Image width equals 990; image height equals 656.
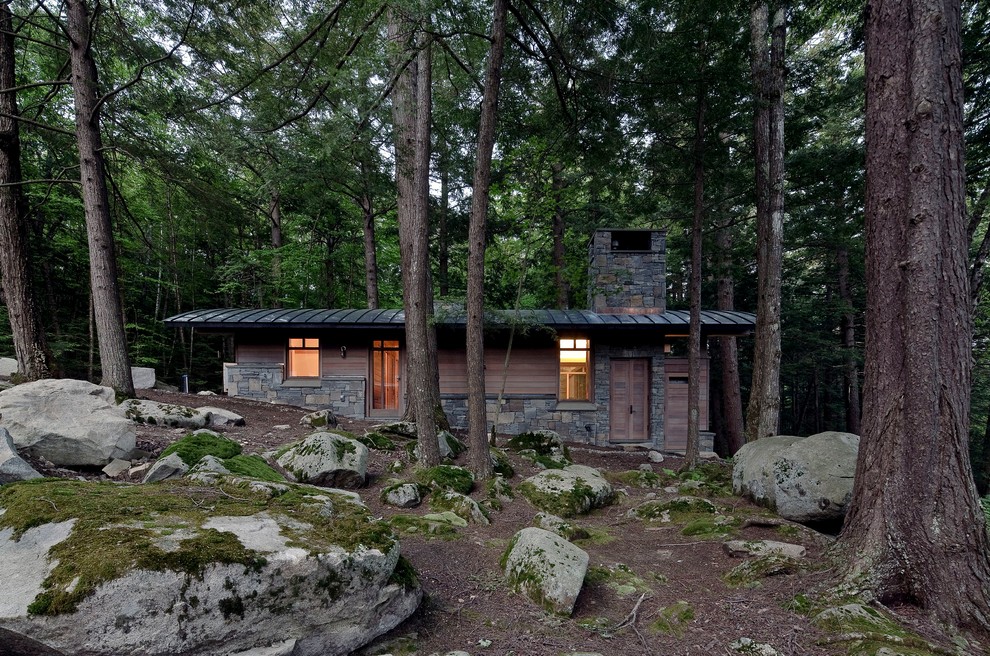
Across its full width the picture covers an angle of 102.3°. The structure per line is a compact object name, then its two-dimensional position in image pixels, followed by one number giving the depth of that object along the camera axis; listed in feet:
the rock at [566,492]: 17.28
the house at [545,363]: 33.42
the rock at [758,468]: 15.35
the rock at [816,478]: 13.30
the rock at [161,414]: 19.56
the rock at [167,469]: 12.82
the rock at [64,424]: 13.23
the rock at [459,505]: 14.92
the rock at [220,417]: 22.35
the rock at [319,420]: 25.11
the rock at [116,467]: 13.76
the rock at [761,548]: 11.13
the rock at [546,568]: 9.52
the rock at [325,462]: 16.41
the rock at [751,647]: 7.91
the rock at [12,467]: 10.33
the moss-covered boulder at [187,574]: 5.78
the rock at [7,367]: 25.14
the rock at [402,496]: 15.66
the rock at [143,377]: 33.22
